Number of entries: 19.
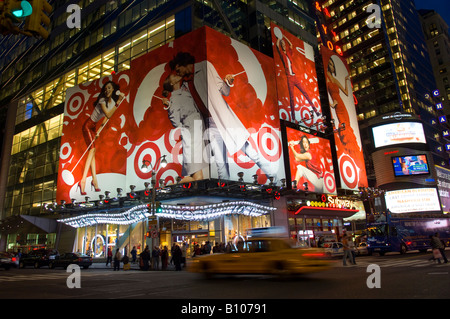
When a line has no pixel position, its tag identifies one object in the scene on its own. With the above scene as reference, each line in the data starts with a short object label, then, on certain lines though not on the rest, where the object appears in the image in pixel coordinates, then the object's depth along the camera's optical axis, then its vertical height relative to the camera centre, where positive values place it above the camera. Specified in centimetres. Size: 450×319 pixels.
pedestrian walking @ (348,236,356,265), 1839 -30
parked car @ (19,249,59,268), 3158 -6
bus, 3225 +57
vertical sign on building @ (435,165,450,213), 6303 +950
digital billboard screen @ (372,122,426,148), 6122 +1839
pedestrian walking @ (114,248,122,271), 2545 -42
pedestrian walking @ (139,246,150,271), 2397 -48
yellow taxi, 1171 -46
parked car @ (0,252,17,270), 2811 -16
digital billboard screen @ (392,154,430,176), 5766 +1219
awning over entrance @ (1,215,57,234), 4128 +388
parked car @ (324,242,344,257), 3019 -56
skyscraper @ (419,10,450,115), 11306 +6288
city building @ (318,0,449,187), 8262 +4433
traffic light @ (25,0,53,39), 719 +478
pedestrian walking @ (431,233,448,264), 1706 -47
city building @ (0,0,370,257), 3184 +1194
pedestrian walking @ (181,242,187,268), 2902 +17
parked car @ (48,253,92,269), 2938 -41
